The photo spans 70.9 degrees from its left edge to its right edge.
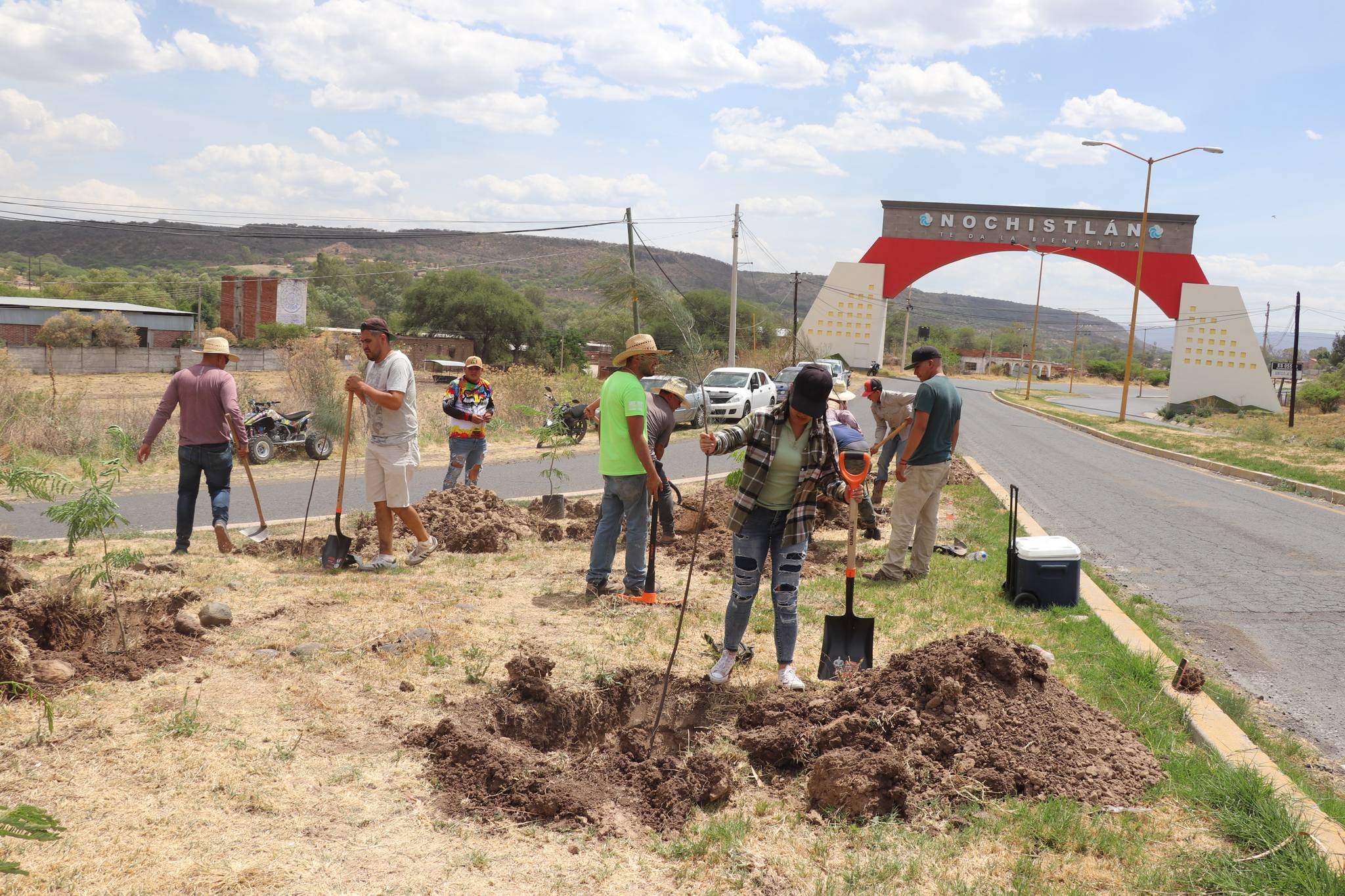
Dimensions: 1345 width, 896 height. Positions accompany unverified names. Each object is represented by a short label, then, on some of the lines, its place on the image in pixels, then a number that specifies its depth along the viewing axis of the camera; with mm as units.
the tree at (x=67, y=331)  46812
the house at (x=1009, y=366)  100625
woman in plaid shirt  4754
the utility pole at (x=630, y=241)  29875
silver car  23812
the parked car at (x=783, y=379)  29841
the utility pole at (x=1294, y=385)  36125
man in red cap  10305
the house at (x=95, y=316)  52562
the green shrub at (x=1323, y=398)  47781
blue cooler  6797
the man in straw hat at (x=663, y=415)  7270
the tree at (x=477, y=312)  64000
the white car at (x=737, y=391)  24422
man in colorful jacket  9578
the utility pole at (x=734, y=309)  34625
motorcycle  17906
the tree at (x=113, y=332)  48625
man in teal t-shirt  7199
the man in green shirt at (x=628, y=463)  6320
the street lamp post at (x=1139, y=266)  30938
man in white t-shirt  6840
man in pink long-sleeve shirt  7297
